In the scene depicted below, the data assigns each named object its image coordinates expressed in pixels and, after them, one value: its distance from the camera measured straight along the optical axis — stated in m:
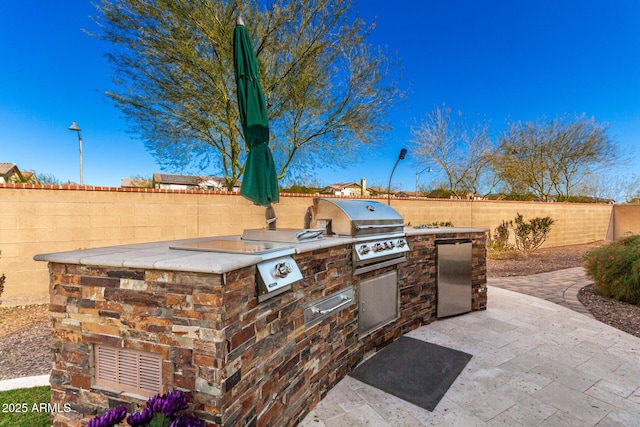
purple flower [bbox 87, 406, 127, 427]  1.27
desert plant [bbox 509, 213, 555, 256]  9.74
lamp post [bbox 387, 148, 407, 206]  4.22
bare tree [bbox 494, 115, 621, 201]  13.99
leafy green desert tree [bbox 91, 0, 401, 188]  6.54
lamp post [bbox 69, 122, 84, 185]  9.52
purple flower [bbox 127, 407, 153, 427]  1.25
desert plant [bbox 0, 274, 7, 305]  4.30
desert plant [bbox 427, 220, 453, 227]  9.25
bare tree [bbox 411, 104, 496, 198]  13.54
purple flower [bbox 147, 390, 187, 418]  1.27
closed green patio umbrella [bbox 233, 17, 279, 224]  2.34
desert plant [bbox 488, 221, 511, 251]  9.81
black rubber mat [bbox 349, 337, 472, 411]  2.34
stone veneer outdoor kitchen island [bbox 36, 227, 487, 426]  1.36
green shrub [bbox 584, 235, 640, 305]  4.58
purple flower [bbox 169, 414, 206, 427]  1.24
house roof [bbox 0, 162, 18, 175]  18.92
